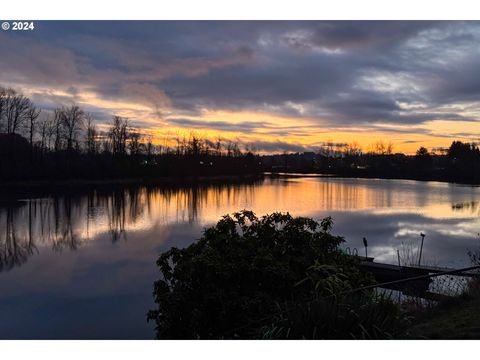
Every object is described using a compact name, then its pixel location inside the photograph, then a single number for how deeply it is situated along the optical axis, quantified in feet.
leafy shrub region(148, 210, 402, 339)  19.06
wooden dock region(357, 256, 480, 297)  45.29
